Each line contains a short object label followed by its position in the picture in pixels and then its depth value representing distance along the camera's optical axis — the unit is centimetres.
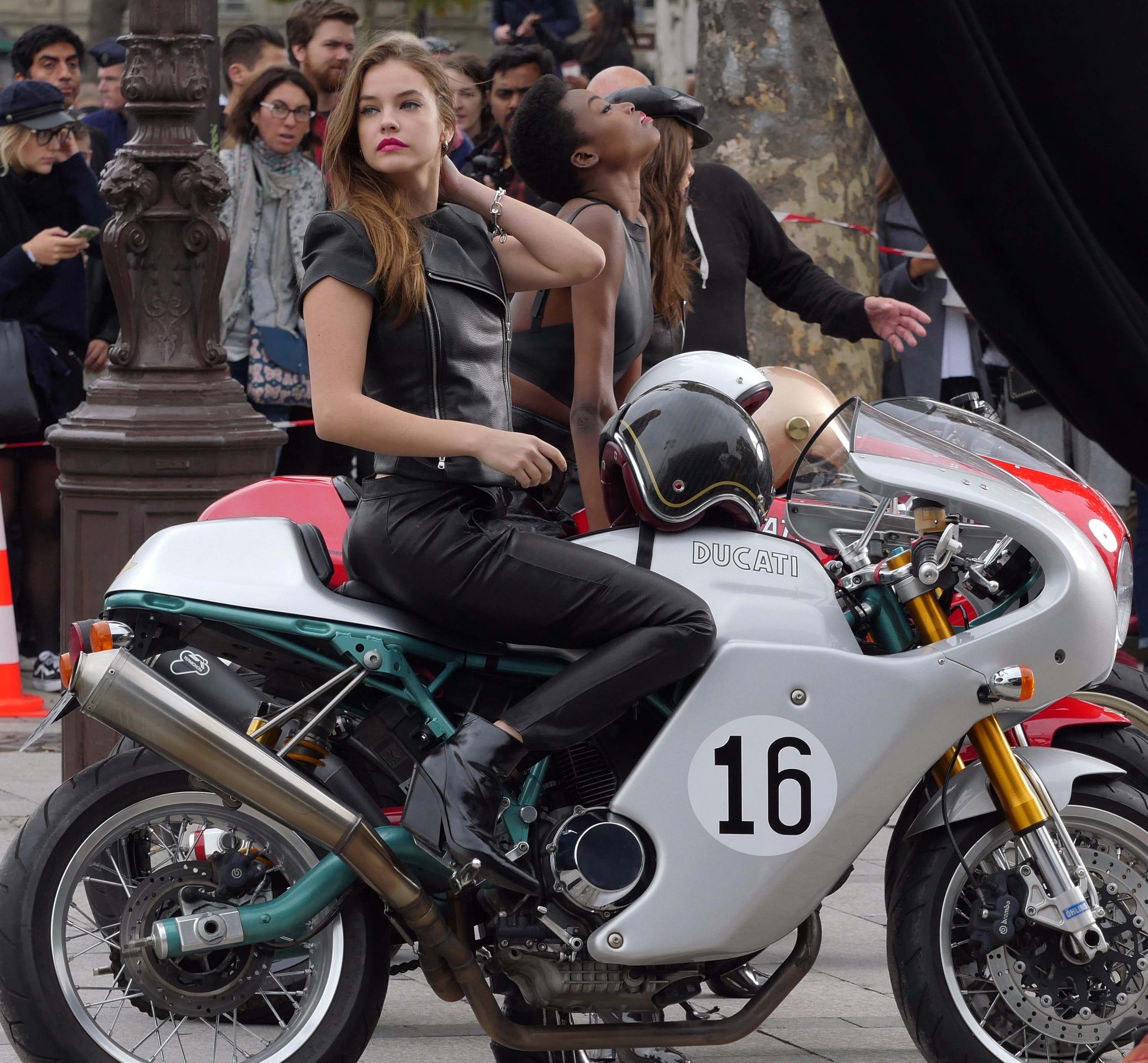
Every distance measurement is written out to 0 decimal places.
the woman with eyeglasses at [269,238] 1360
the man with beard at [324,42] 1489
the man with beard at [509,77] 1545
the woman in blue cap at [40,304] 1398
